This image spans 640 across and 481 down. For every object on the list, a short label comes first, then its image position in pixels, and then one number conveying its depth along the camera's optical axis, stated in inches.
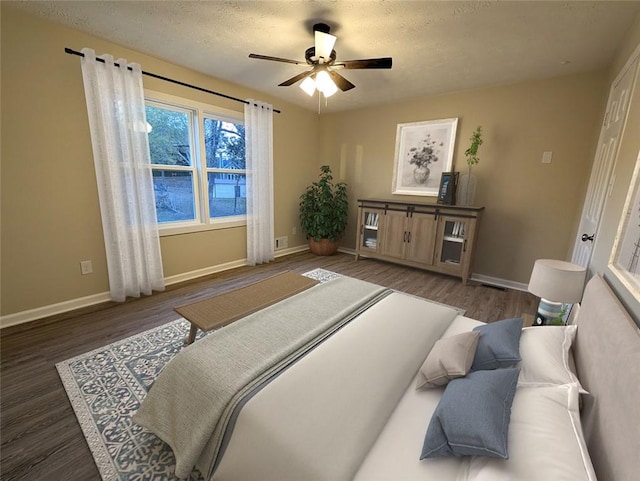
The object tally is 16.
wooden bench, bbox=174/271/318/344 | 72.6
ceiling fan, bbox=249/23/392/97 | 80.4
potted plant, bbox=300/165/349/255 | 181.5
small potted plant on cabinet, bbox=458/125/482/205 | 139.9
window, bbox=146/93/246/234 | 124.7
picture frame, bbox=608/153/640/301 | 43.4
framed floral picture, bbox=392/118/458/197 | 150.4
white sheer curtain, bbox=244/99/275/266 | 149.9
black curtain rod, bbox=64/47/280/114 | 91.6
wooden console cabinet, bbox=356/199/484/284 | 139.0
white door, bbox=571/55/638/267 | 72.1
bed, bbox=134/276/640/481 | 30.3
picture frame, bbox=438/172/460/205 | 144.7
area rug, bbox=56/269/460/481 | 49.8
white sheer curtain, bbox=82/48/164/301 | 98.4
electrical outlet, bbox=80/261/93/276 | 105.6
